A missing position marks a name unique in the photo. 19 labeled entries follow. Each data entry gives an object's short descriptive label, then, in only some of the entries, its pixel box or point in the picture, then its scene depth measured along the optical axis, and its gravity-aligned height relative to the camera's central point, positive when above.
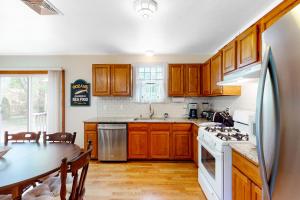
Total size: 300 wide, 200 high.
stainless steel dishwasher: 2.89 -0.93
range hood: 1.22 +0.26
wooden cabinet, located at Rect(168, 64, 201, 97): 3.16 +0.50
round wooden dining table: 0.99 -0.58
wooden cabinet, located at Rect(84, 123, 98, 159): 2.94 -0.71
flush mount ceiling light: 1.54 +1.08
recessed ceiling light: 3.13 +1.12
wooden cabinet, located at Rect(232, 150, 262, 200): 1.04 -0.67
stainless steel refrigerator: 0.54 -0.05
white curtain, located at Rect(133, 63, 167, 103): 3.45 +0.44
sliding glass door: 3.47 +0.02
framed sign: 3.43 +0.20
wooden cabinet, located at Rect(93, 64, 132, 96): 3.16 +0.49
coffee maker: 3.29 -0.26
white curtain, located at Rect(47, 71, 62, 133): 3.30 -0.07
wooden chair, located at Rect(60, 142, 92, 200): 1.01 -0.58
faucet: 3.43 -0.27
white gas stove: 1.44 -0.64
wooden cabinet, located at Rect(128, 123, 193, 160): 2.92 -0.89
